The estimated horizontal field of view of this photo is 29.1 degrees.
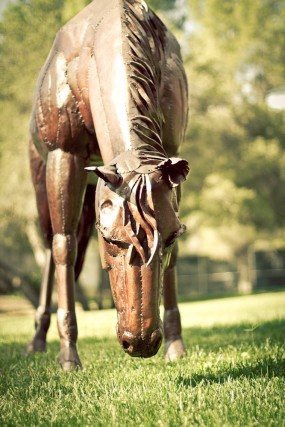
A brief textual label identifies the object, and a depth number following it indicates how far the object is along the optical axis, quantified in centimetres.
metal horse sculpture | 253
